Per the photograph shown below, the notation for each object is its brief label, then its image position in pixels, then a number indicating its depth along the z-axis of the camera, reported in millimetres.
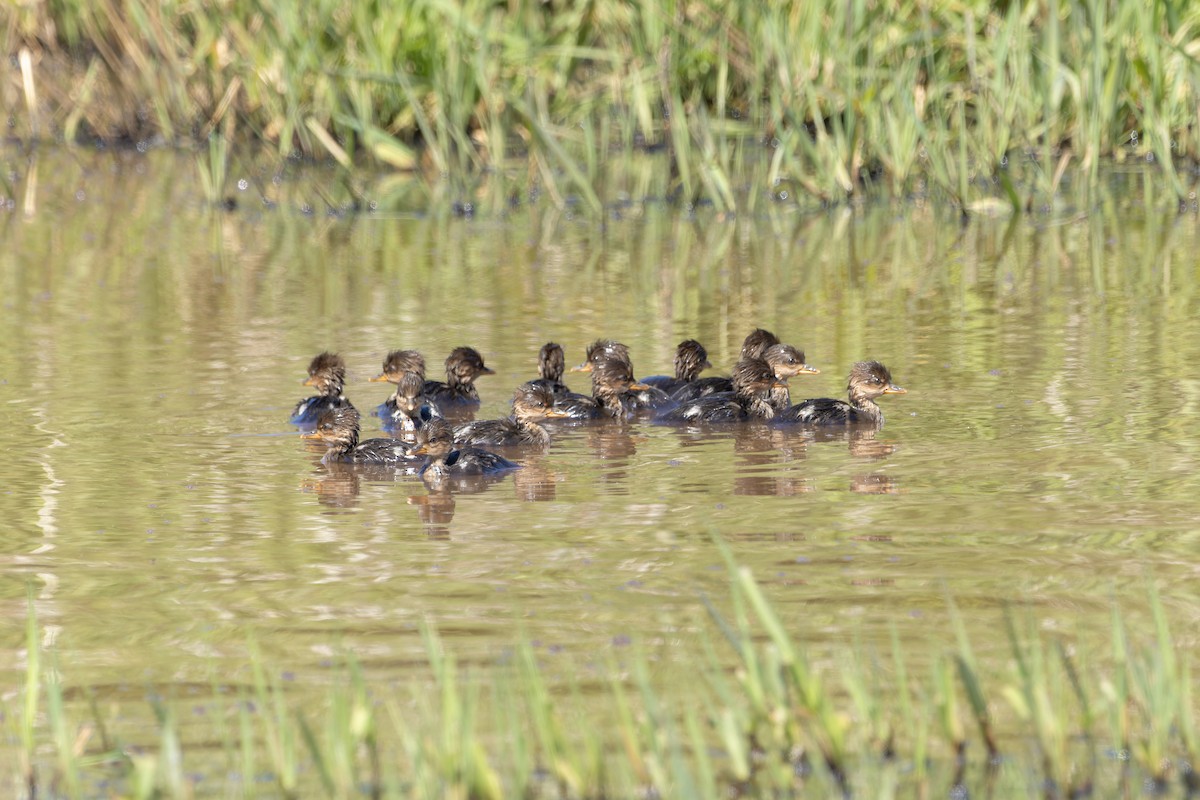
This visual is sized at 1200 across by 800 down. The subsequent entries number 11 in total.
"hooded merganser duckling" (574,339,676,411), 14836
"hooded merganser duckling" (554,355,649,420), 14695
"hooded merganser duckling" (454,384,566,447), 13703
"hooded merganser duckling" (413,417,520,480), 12359
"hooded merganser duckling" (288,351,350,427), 14332
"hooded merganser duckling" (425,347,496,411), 15391
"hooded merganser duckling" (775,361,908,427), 13891
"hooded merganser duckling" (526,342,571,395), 15281
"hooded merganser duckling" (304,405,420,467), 13062
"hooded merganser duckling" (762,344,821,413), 15281
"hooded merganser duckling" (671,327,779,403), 15133
